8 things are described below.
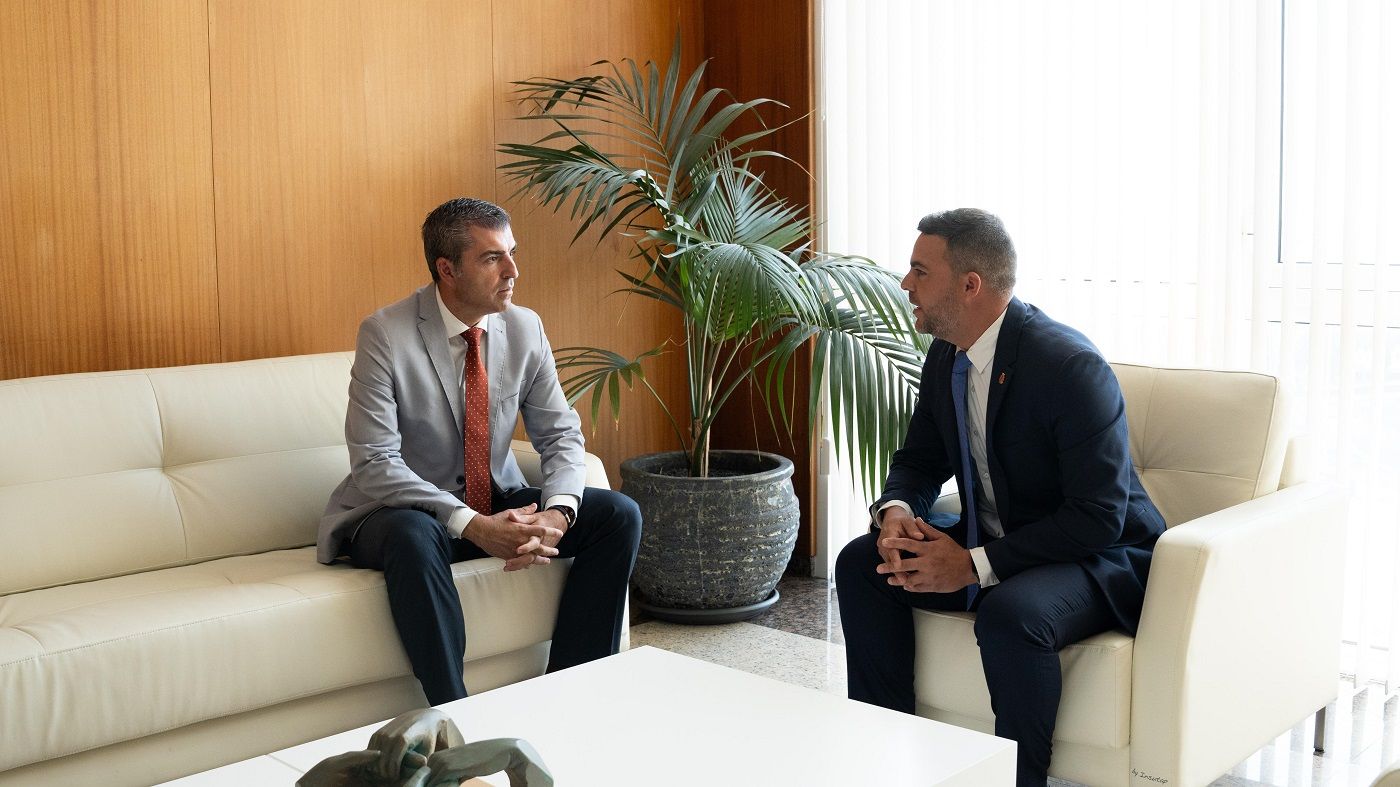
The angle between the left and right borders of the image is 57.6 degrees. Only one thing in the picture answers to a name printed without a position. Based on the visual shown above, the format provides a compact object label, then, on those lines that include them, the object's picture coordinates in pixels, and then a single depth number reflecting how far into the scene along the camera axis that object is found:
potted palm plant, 3.43
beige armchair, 2.25
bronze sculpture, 1.38
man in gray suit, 2.80
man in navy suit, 2.30
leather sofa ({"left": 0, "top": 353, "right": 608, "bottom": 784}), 2.29
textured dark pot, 3.72
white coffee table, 1.76
